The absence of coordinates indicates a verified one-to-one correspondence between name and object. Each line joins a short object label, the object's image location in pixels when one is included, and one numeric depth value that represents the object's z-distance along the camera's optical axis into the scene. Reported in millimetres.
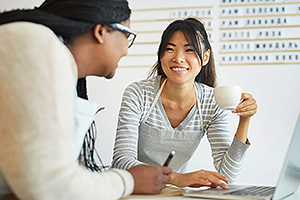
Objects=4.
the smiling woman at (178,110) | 1438
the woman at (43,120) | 559
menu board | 2631
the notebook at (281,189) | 662
